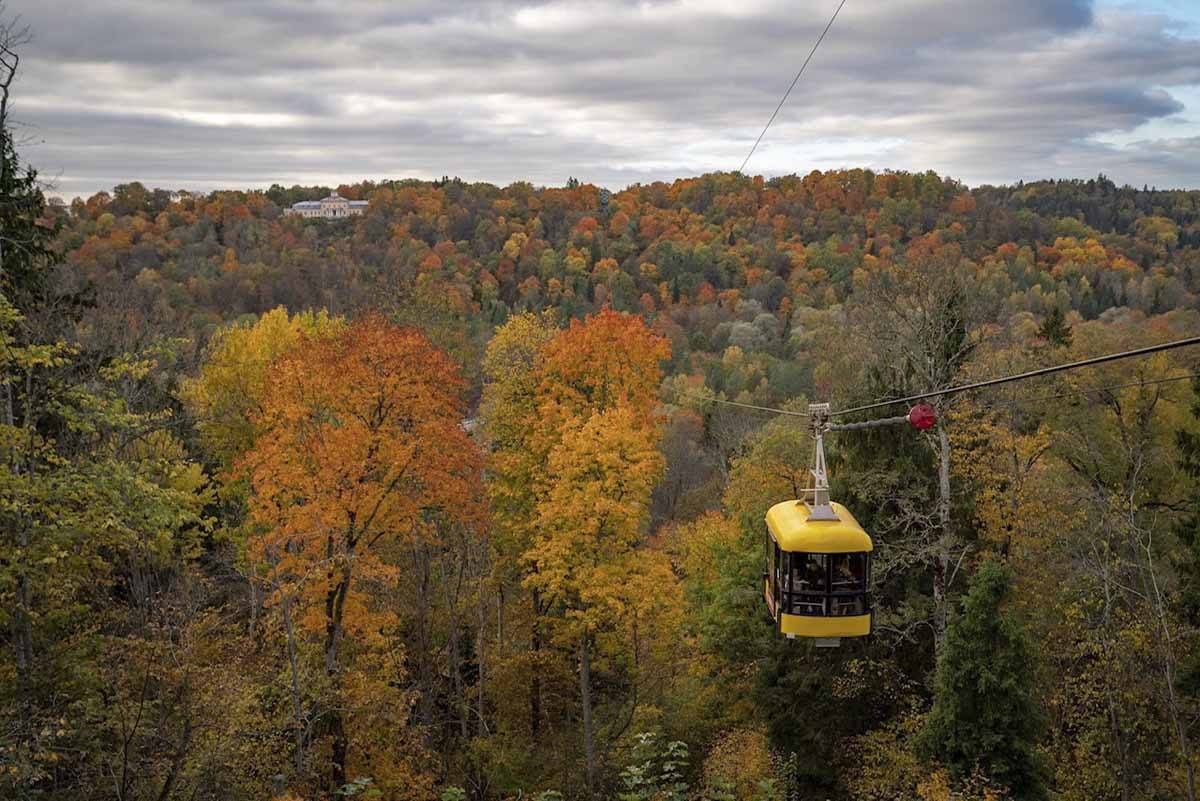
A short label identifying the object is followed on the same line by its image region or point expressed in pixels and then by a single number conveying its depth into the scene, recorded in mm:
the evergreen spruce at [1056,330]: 38672
